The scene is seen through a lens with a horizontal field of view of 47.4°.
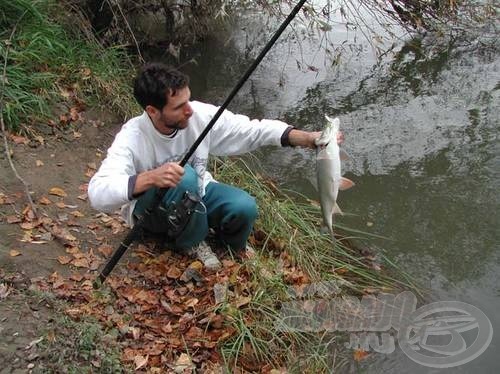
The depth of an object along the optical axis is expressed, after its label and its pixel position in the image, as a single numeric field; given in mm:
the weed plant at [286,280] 3719
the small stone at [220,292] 3906
